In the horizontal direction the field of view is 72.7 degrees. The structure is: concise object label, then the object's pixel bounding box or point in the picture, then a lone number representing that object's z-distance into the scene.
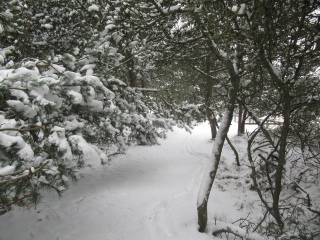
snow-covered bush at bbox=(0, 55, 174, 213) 2.64
